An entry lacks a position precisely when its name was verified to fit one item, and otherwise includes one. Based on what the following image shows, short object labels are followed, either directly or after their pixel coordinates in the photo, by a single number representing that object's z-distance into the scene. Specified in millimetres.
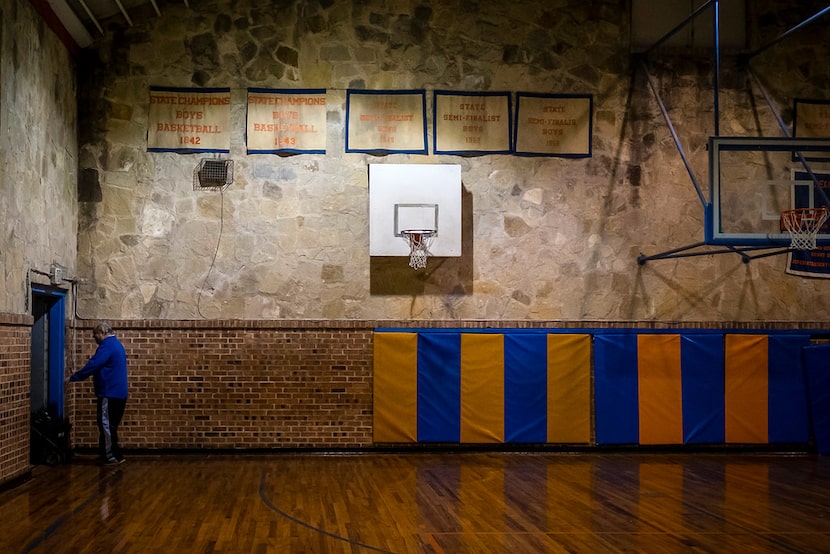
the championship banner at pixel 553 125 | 10438
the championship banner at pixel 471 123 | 10344
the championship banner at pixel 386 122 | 10234
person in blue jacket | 8828
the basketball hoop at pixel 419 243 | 9828
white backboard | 9828
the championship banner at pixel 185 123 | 10086
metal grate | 10070
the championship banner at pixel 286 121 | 10148
